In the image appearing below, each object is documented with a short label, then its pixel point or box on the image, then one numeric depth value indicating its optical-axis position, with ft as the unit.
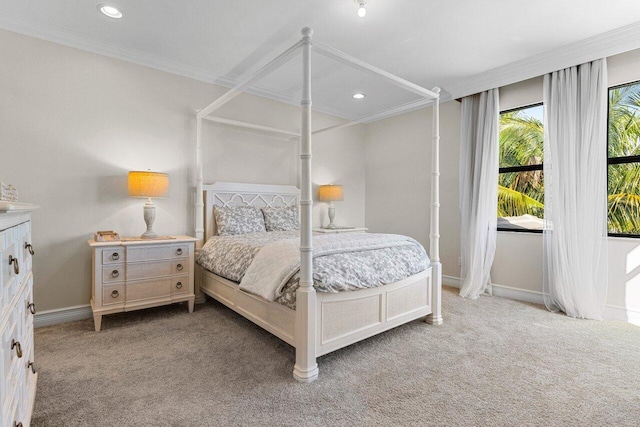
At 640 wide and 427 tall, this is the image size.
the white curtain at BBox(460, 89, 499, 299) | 12.05
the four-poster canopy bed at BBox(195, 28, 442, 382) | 6.39
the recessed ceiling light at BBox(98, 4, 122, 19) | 8.09
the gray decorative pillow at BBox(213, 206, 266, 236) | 11.47
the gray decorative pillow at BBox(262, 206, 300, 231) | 12.44
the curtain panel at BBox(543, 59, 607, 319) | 9.74
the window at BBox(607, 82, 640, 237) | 9.69
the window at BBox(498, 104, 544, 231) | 11.68
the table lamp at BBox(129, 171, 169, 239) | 9.56
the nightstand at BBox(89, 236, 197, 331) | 8.66
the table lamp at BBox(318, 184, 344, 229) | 15.23
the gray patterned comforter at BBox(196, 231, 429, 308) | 6.79
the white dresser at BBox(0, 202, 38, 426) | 3.08
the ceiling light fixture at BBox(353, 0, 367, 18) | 7.67
